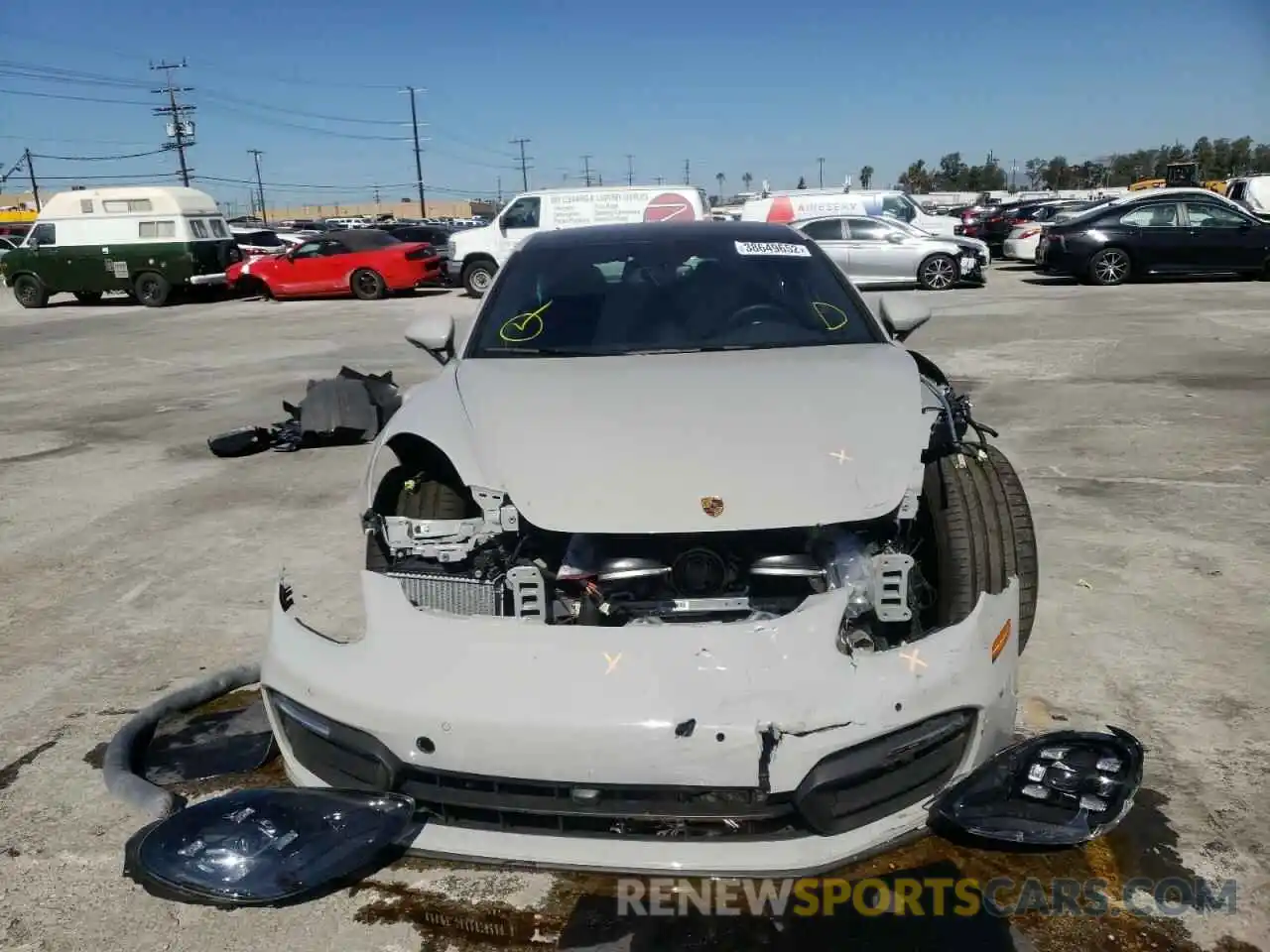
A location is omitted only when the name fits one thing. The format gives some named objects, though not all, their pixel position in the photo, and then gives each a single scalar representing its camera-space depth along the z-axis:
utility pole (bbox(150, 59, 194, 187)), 64.56
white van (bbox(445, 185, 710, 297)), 17.86
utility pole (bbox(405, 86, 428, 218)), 74.12
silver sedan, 18.20
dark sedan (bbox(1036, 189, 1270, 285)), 17.20
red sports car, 20.17
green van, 20.62
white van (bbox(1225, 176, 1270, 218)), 21.69
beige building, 104.00
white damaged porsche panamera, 2.14
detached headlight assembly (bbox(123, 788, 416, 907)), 2.18
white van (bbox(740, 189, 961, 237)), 20.86
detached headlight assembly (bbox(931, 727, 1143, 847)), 2.21
